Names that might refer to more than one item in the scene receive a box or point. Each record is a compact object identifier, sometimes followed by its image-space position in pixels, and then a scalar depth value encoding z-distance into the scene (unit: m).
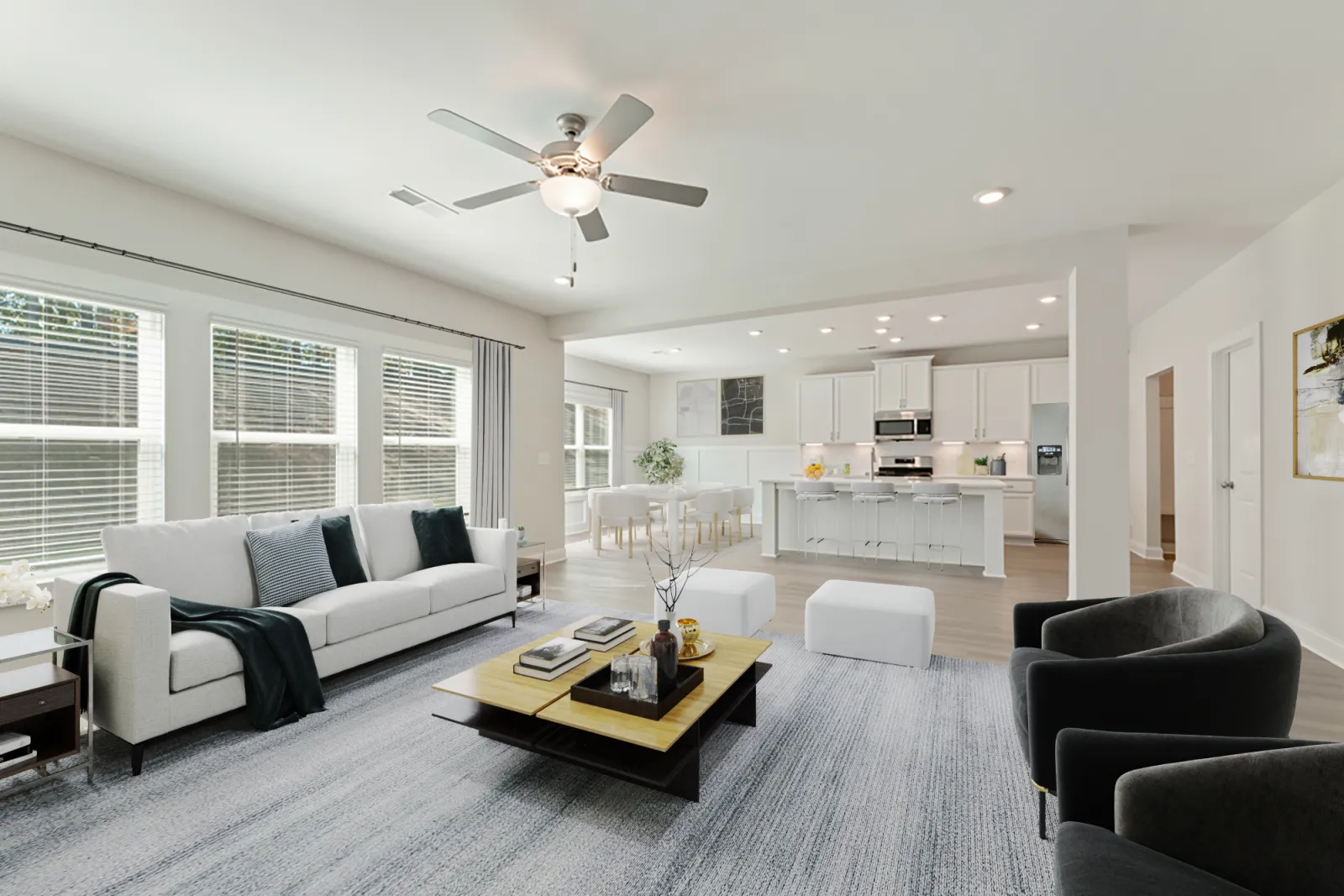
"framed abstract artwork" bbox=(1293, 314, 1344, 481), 3.30
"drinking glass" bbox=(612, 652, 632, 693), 2.18
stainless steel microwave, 8.52
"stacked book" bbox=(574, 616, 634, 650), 2.67
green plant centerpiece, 10.10
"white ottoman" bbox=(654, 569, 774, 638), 3.71
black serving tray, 2.03
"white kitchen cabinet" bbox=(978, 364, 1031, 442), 7.91
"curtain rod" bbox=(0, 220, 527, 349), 2.88
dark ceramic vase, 2.18
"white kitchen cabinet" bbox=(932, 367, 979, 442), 8.23
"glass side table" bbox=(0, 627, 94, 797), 2.04
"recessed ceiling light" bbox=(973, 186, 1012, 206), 3.39
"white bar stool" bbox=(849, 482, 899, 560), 6.31
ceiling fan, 2.35
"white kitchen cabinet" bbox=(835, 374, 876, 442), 8.97
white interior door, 4.23
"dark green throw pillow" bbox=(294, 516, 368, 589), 3.49
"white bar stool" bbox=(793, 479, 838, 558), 6.55
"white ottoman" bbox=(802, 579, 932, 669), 3.35
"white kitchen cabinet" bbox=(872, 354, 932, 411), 8.48
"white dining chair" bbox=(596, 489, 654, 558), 7.16
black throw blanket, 2.54
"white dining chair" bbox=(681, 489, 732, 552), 7.39
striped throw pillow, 3.12
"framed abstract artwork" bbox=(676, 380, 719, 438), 10.63
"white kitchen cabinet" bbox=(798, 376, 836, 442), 9.25
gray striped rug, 1.70
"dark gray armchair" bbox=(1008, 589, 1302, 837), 1.63
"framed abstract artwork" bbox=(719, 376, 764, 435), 10.23
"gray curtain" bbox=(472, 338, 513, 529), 5.40
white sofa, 2.26
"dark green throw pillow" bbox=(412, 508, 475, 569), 4.01
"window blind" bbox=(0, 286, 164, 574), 2.93
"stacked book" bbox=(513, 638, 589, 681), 2.36
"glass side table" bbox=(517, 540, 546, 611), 4.44
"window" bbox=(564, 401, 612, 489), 9.23
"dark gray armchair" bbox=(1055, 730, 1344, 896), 1.09
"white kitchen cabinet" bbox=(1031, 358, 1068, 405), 7.66
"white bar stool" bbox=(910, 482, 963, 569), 6.04
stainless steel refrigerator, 7.54
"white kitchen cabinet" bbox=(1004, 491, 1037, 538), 7.73
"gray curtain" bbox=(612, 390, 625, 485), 10.04
